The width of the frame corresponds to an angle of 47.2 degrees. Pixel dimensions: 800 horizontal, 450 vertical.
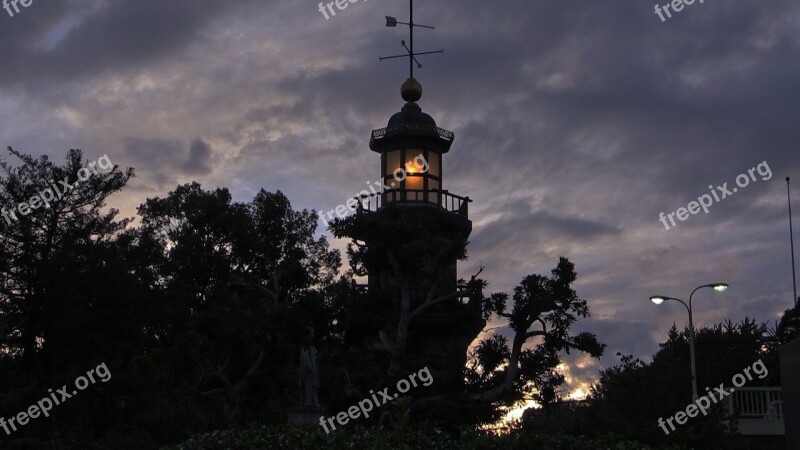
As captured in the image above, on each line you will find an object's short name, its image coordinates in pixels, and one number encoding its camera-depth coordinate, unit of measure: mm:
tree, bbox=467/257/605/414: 30766
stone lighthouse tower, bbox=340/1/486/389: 30938
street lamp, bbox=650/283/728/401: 27288
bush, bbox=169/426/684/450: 17656
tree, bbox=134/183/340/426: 35250
